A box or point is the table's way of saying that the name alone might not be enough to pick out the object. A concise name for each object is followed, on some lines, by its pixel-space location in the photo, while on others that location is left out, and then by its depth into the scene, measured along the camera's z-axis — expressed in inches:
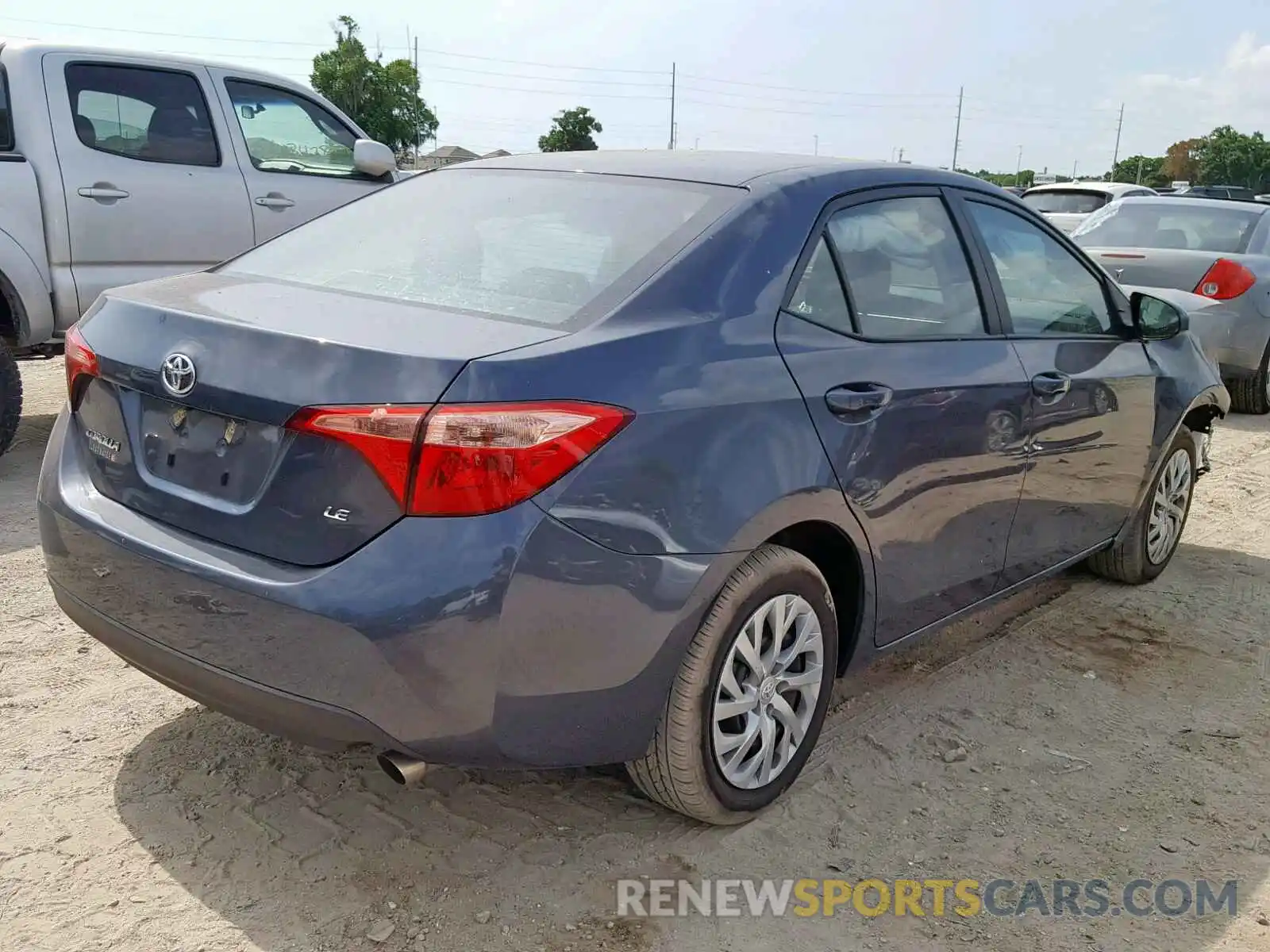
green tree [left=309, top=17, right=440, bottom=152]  2925.7
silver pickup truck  224.8
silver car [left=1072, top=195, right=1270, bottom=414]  338.6
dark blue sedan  90.7
